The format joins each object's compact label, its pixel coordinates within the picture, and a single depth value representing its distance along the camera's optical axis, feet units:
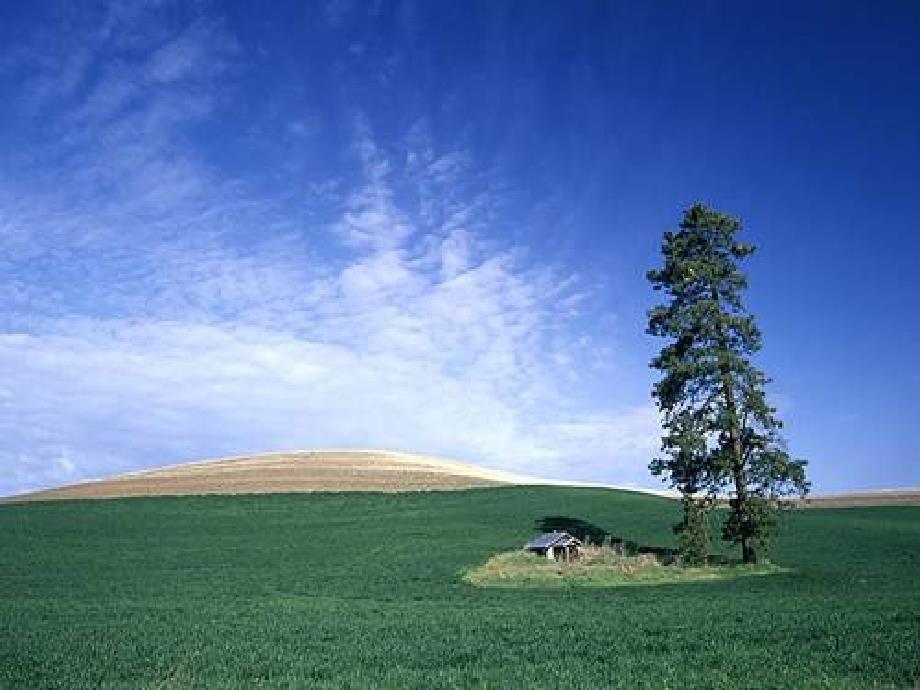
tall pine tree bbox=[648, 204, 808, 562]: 129.90
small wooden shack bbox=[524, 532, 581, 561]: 146.41
